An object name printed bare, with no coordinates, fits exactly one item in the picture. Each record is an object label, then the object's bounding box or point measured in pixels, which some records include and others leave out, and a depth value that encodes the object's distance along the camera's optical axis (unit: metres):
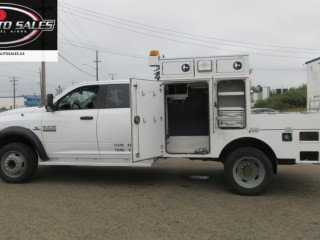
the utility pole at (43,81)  21.42
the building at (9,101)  117.38
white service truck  6.48
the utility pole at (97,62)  56.12
